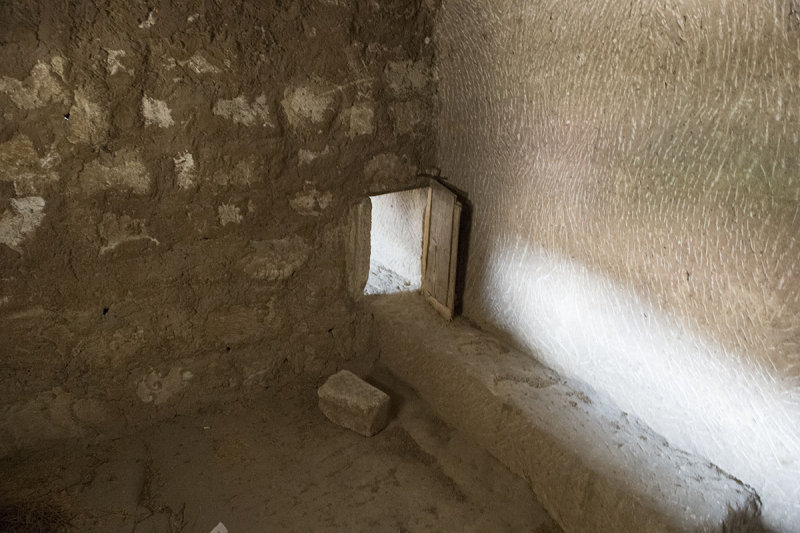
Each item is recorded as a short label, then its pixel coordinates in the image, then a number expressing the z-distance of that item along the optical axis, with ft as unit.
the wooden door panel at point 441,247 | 10.80
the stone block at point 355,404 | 10.03
